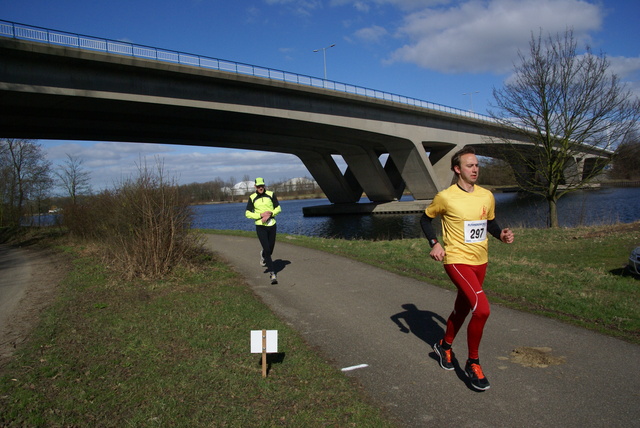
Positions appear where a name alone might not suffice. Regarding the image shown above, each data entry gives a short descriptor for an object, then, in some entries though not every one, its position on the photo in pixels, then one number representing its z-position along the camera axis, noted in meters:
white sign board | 4.24
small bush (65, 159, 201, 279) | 9.28
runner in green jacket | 9.13
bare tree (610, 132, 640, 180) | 19.75
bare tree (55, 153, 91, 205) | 29.55
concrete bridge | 21.61
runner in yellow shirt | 3.99
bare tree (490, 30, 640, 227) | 18.69
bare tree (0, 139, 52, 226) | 32.34
